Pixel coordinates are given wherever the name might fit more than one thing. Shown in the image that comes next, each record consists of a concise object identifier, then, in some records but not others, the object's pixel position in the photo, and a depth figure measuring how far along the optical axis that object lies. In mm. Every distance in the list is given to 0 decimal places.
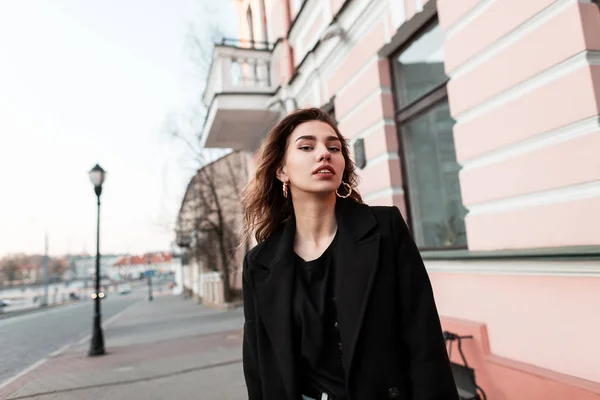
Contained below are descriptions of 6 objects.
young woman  1404
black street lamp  8828
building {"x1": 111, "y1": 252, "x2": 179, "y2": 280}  111556
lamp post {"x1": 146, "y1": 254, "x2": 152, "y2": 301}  33594
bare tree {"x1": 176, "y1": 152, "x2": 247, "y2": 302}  18080
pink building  2635
